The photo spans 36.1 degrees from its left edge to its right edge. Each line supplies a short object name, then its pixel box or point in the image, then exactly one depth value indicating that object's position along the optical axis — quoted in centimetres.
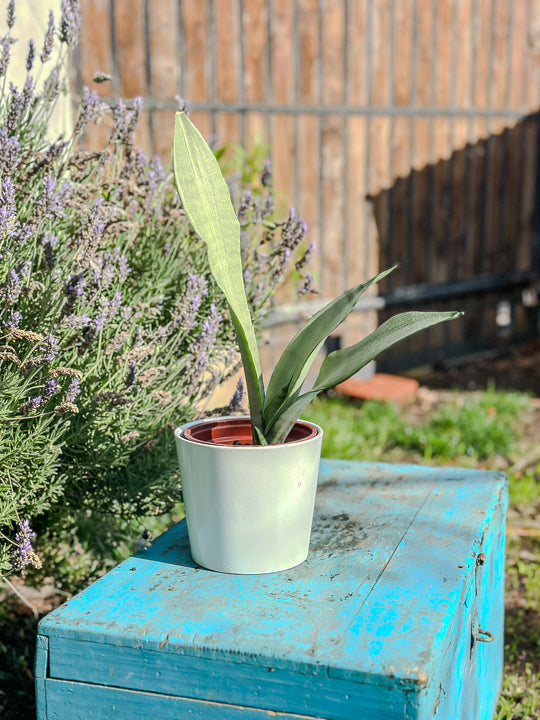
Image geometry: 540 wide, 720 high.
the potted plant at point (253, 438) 137
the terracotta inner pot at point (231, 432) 153
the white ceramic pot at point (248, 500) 138
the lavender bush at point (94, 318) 150
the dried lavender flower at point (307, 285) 189
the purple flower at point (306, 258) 191
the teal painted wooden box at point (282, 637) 115
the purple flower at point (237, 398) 189
